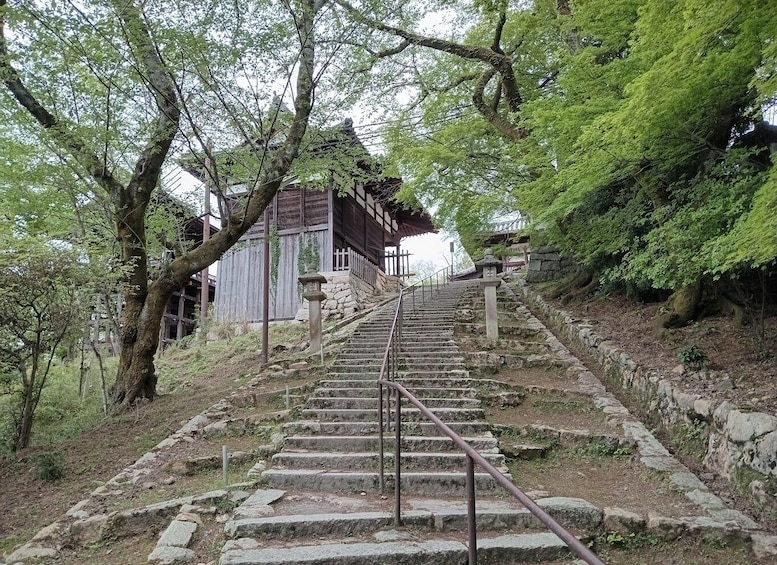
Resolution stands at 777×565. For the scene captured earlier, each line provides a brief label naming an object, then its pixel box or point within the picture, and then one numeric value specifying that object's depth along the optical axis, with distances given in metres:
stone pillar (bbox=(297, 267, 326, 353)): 9.30
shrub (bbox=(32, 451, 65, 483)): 5.12
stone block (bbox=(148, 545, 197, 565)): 3.16
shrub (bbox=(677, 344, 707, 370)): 5.72
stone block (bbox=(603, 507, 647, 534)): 3.59
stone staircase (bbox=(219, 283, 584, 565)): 3.18
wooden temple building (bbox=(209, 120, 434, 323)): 15.38
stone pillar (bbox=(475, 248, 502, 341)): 9.26
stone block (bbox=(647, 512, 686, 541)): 3.50
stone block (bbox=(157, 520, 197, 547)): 3.38
